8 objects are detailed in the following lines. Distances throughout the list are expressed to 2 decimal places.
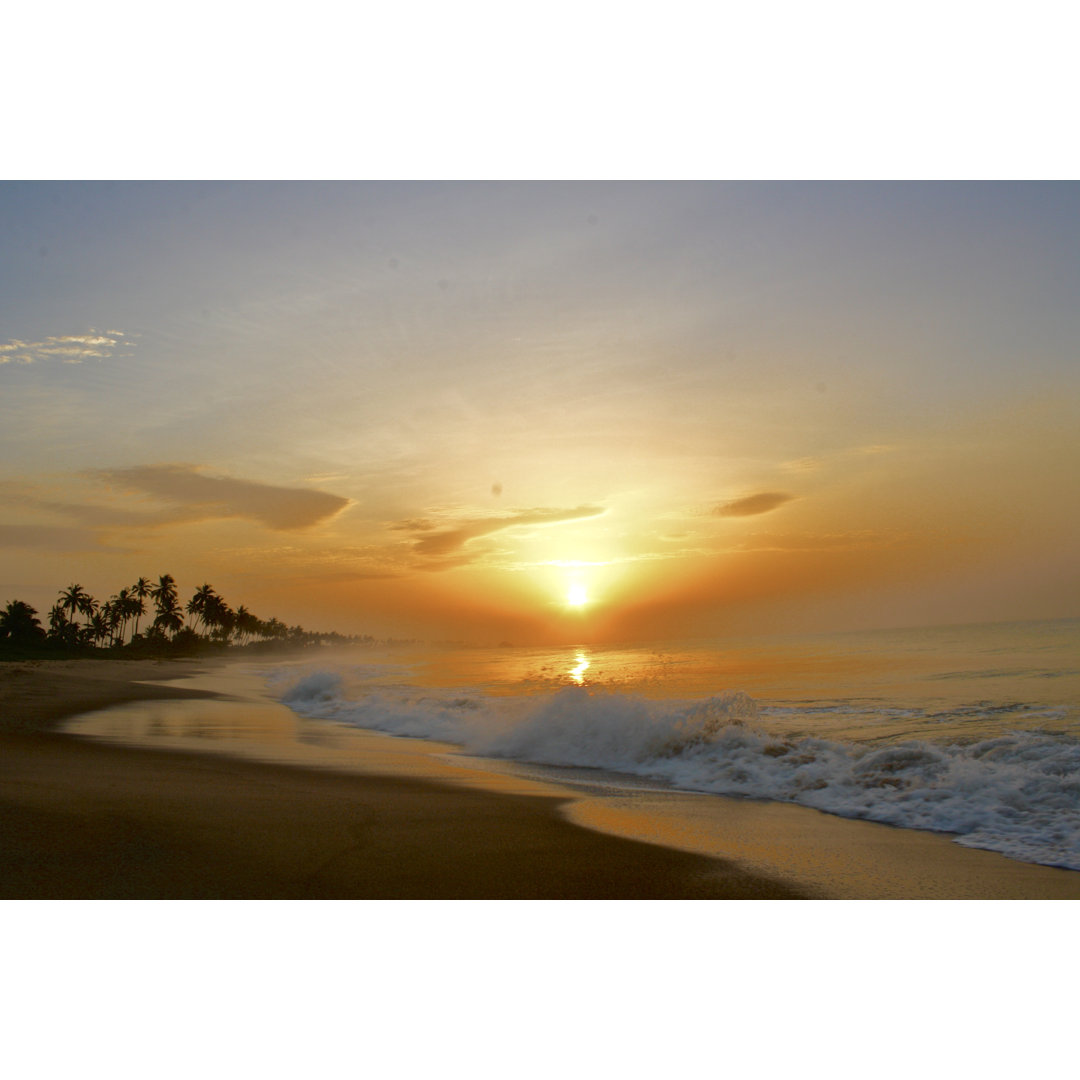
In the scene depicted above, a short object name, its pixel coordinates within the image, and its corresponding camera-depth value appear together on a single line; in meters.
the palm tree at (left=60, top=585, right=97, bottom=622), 104.12
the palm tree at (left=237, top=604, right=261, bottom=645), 153.43
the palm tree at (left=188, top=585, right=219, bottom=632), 129.25
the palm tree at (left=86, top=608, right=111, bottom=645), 108.76
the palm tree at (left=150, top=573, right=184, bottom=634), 117.94
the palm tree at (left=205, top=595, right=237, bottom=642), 132.68
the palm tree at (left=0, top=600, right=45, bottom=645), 83.75
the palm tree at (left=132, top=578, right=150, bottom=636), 115.56
